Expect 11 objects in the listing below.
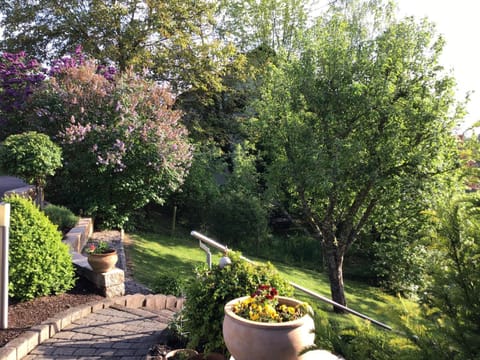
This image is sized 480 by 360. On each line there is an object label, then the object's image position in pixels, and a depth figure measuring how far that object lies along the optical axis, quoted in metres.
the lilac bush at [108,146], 8.86
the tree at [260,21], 18.00
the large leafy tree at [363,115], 7.62
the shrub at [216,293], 3.43
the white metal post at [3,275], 3.63
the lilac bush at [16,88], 10.16
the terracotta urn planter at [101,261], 4.89
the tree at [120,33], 13.10
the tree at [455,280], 1.45
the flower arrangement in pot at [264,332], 2.63
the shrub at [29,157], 6.69
